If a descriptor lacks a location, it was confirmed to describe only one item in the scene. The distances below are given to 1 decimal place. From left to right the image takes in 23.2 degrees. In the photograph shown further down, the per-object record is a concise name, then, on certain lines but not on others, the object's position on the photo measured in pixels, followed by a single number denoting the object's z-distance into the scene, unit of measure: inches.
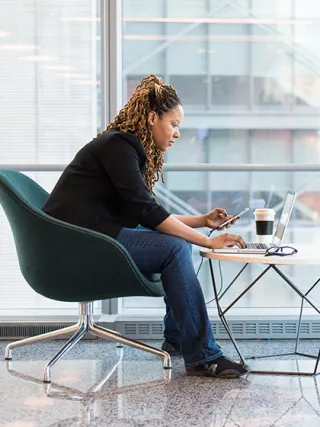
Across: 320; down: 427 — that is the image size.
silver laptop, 123.0
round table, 117.4
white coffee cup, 132.4
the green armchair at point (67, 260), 120.6
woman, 123.1
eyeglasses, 120.3
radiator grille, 158.4
